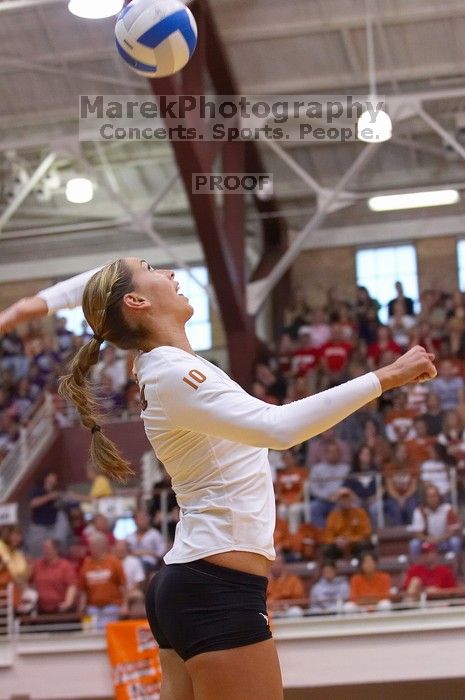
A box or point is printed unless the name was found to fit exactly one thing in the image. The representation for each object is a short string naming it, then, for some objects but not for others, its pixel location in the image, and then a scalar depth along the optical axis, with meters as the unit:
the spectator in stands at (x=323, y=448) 13.26
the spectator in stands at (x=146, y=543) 11.65
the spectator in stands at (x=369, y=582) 10.42
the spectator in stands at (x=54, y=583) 11.30
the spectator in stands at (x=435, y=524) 10.88
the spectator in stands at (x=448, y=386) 13.85
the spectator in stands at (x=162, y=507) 12.27
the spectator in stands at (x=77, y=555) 11.63
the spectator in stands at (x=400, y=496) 11.65
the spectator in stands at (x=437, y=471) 11.71
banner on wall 10.16
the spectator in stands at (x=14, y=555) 11.70
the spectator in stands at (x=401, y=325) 15.46
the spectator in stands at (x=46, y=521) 13.50
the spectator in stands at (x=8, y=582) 11.38
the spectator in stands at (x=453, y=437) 12.27
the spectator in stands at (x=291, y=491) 12.18
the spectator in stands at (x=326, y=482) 11.97
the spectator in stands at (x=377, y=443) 12.84
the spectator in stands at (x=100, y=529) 12.42
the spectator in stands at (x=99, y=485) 13.48
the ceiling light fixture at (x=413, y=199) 17.05
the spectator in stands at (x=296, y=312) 16.88
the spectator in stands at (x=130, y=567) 11.12
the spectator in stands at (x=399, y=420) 13.28
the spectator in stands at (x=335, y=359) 15.28
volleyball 7.67
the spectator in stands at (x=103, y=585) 11.05
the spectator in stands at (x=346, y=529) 11.12
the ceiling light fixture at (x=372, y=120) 12.55
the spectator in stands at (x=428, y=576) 10.27
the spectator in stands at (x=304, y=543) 11.52
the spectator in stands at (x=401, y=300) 16.33
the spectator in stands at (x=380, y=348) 15.09
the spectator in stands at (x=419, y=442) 12.70
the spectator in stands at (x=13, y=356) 17.83
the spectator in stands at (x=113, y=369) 16.58
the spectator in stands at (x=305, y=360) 15.62
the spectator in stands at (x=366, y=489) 11.95
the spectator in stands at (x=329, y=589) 10.67
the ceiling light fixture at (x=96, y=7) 10.22
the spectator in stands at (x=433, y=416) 13.02
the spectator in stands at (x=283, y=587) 10.63
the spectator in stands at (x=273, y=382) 14.94
